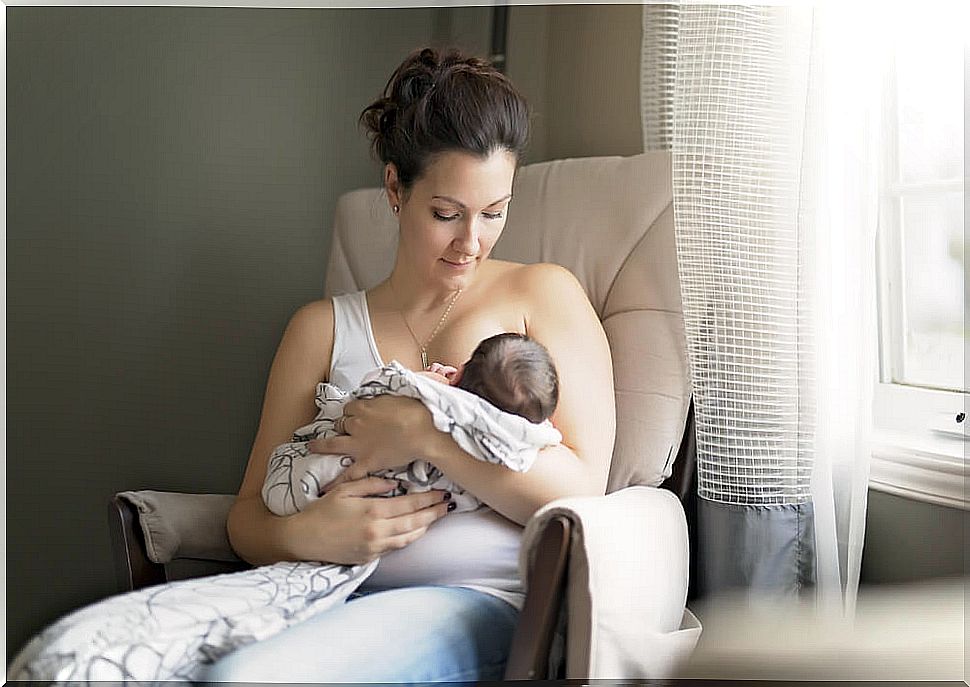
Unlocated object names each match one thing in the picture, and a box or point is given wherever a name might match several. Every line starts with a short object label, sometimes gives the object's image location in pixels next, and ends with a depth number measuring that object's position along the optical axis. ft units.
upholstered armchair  3.66
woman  3.74
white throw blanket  3.47
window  4.18
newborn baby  3.74
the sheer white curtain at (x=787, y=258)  4.20
